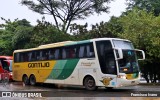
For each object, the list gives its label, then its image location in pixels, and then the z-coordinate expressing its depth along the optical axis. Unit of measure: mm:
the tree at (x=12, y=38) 41625
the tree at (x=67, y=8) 40500
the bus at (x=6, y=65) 29798
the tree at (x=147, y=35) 23859
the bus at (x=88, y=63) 17203
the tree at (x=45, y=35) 33250
